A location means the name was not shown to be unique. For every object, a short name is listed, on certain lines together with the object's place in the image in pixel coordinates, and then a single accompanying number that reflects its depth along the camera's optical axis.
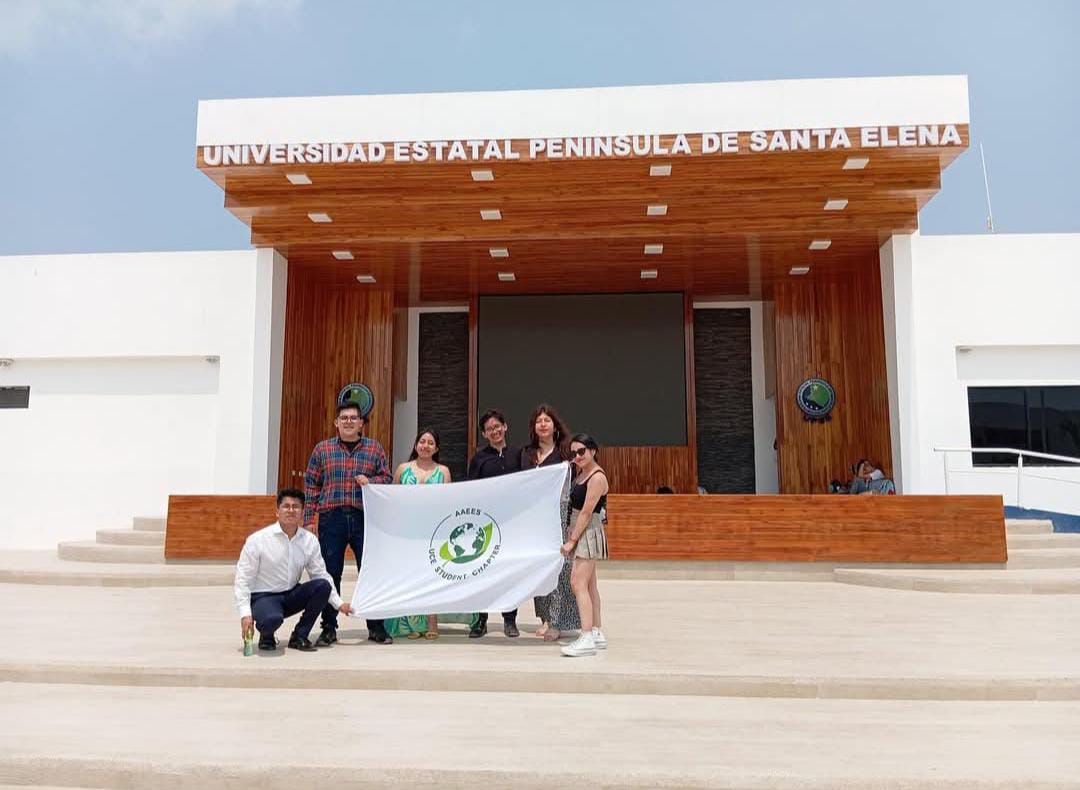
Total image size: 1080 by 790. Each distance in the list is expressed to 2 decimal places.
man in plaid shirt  4.77
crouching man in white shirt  4.23
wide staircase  2.72
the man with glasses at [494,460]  4.75
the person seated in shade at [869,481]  10.27
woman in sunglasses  4.33
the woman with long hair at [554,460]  4.68
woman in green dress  4.80
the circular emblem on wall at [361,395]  12.59
